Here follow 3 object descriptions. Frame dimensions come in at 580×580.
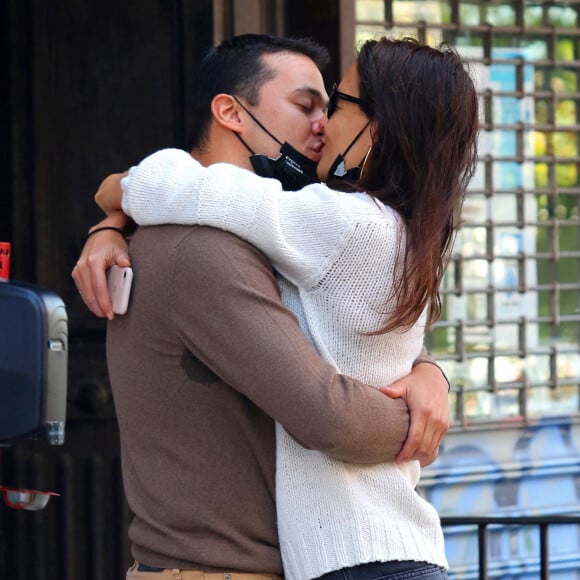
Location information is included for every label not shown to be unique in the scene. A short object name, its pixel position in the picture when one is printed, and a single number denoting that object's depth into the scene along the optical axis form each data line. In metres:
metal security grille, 9.38
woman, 4.66
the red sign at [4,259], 4.66
